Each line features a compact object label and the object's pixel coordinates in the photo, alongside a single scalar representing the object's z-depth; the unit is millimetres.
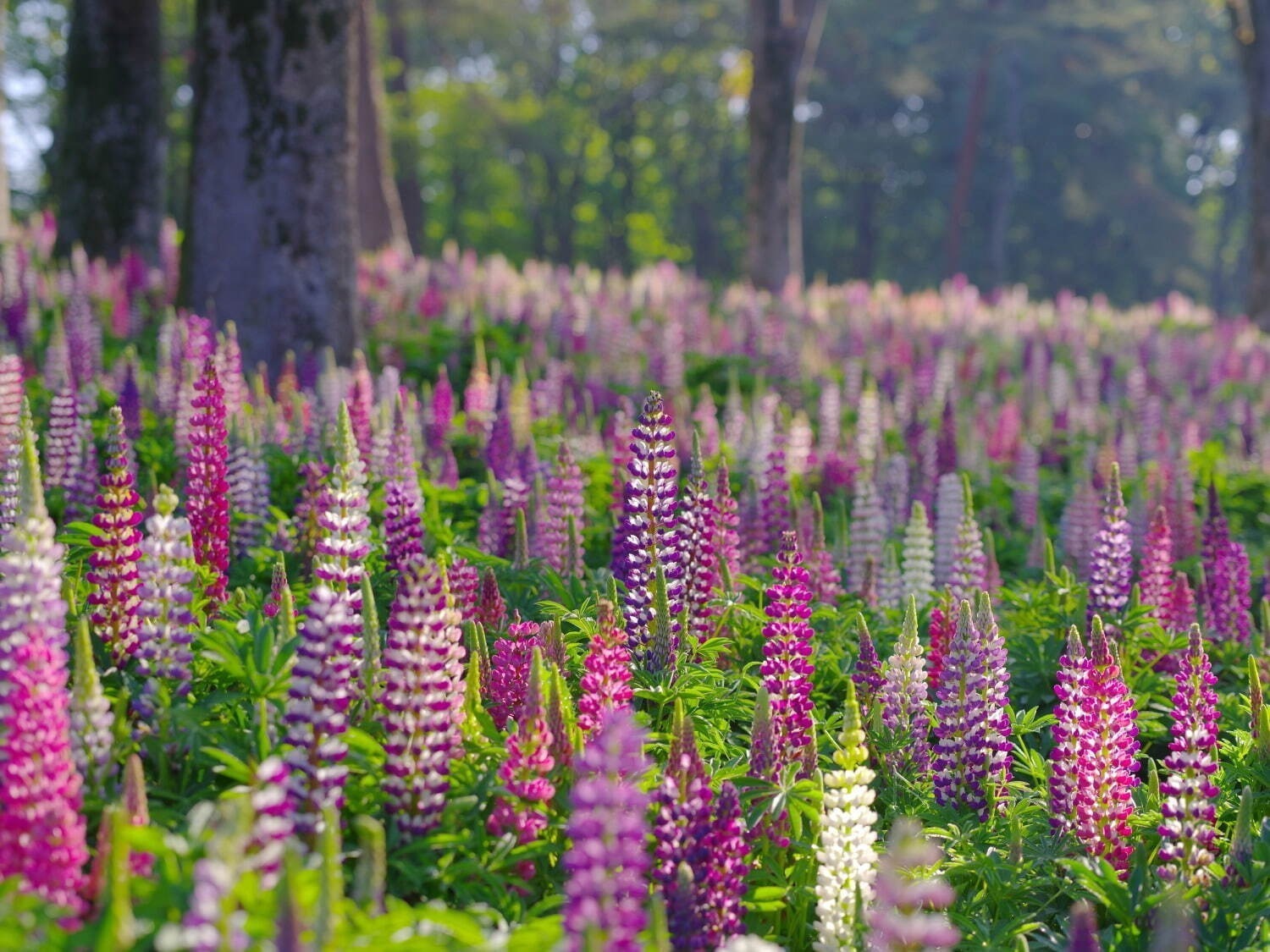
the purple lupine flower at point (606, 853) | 4695
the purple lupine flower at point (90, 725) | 5824
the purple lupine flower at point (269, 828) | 5023
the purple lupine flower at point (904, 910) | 4520
